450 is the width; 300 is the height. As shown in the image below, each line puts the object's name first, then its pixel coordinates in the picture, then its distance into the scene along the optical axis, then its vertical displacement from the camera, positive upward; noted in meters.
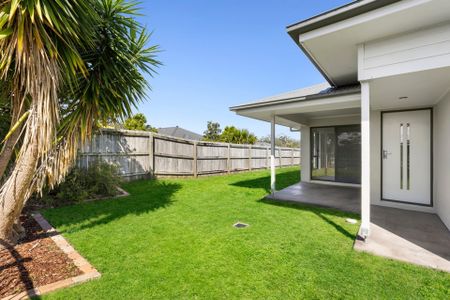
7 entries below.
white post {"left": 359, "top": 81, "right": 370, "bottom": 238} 3.86 -0.04
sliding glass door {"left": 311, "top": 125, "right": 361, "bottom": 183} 9.46 -0.01
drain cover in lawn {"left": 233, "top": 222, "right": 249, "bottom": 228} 4.61 -1.54
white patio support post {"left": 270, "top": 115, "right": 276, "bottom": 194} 7.23 +0.05
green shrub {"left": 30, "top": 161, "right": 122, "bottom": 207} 5.92 -1.02
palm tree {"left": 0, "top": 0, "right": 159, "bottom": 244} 3.04 +1.31
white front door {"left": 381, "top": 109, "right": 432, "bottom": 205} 5.50 -0.08
